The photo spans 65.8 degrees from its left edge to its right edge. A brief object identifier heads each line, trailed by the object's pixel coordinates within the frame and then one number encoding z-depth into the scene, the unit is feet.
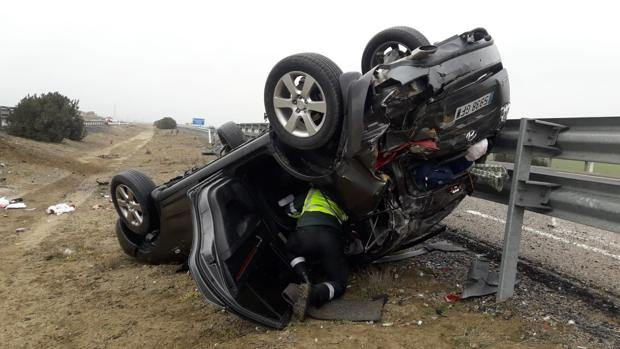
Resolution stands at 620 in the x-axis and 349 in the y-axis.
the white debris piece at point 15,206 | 27.22
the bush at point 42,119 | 69.82
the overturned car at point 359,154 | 9.51
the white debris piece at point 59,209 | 25.85
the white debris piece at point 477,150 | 10.52
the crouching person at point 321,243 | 11.10
